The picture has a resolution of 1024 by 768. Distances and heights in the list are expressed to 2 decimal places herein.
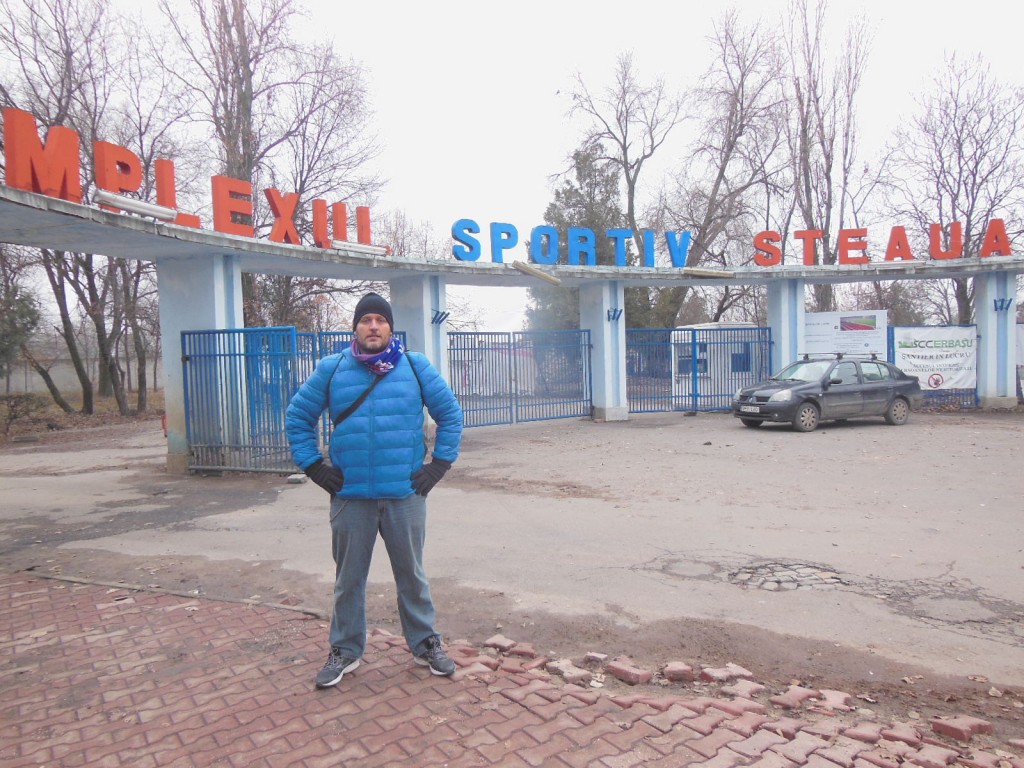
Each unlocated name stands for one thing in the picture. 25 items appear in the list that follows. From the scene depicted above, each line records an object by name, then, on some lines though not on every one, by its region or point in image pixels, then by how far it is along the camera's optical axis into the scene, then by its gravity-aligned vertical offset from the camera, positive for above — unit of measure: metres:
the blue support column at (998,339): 19.16 +0.15
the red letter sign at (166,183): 10.35 +2.73
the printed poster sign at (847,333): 19.47 +0.45
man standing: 3.75 -0.53
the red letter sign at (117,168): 9.50 +2.78
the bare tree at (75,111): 21.14 +8.05
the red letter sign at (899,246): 19.12 +2.73
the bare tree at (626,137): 31.77 +10.14
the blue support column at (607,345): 18.19 +0.28
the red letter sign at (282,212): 12.17 +2.65
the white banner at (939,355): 19.55 -0.25
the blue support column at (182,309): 11.21 +0.95
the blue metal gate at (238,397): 10.79 -0.47
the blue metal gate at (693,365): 19.75 -0.34
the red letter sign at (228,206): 11.23 +2.64
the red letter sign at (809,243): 19.38 +2.96
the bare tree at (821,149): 26.59 +7.74
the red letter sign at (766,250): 19.14 +2.74
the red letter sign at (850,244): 19.17 +2.84
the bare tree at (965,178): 24.86 +6.10
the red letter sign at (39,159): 7.74 +2.39
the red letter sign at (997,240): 18.67 +2.76
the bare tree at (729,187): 28.22 +7.04
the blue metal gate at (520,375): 16.62 -0.40
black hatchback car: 15.03 -0.97
